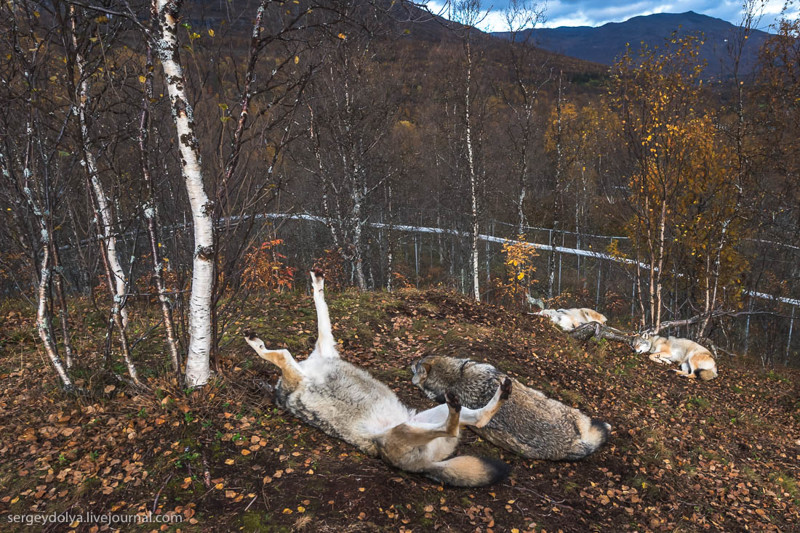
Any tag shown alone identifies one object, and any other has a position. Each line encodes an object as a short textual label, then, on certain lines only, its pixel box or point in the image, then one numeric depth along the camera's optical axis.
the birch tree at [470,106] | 15.45
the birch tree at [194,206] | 3.66
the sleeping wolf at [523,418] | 4.94
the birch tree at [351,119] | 15.40
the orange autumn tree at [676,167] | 13.01
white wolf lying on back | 3.90
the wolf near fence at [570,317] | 11.91
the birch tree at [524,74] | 17.44
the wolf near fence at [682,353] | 10.65
